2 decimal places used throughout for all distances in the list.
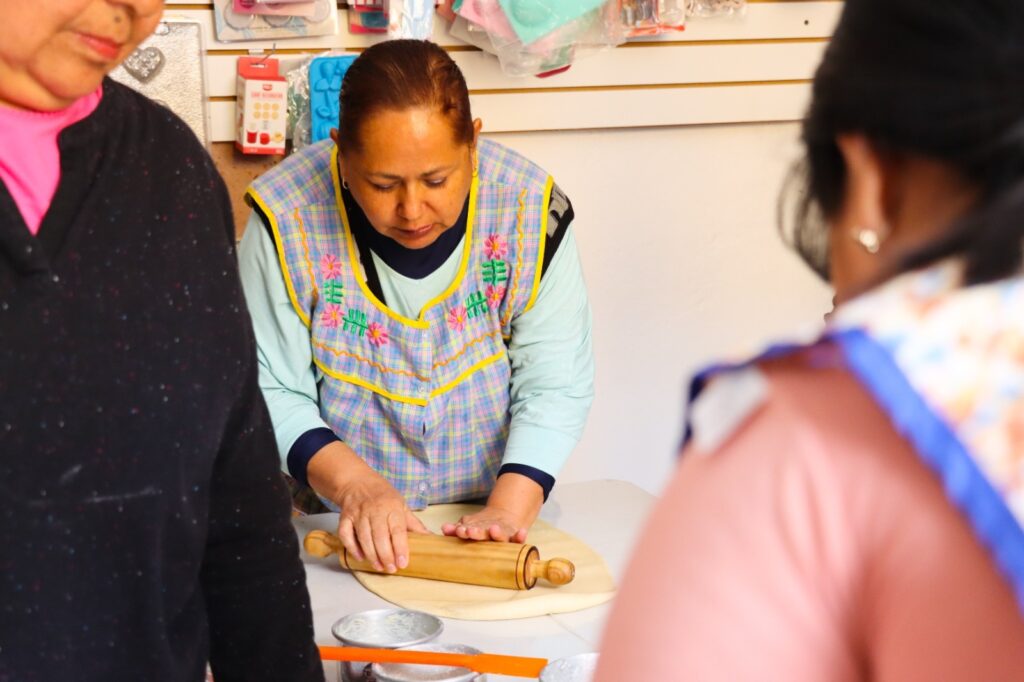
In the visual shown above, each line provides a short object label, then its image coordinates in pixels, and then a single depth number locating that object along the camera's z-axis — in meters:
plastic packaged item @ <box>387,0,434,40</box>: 2.61
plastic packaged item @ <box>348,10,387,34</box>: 2.63
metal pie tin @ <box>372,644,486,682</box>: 1.34
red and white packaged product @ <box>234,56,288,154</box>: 2.54
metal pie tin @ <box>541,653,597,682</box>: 1.33
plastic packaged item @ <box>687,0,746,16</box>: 2.98
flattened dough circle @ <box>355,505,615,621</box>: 1.72
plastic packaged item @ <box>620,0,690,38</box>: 2.86
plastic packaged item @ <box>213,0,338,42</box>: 2.54
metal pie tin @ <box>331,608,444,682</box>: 1.47
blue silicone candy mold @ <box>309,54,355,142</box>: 2.55
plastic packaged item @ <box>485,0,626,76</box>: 2.72
